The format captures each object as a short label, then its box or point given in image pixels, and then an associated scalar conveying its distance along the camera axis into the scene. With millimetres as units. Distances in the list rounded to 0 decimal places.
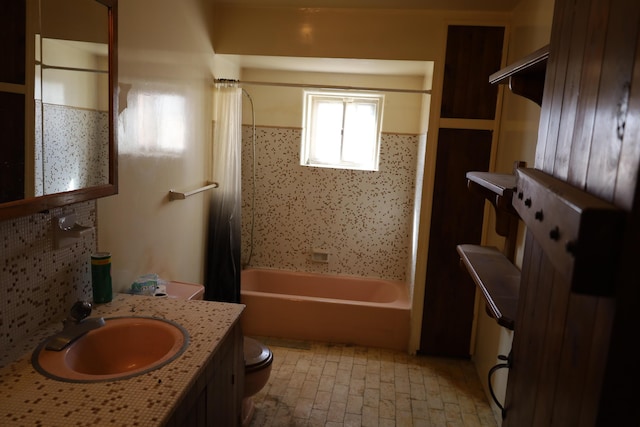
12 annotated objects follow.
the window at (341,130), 3990
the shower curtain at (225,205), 3240
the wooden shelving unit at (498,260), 1543
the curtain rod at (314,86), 3153
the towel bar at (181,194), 2602
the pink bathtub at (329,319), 3385
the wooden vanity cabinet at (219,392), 1297
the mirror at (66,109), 1344
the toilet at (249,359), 2162
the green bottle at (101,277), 1750
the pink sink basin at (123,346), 1420
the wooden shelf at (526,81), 1596
